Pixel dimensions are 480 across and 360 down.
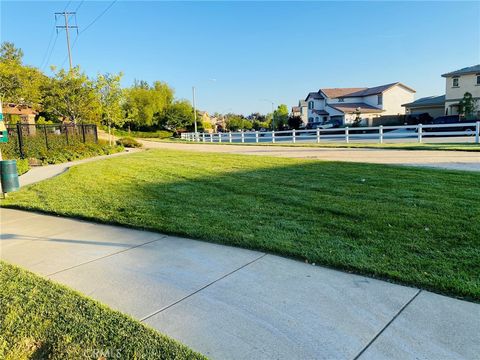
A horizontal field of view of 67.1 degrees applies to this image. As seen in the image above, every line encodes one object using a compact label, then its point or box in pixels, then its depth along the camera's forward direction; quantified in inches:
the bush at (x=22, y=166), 537.1
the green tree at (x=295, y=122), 2598.4
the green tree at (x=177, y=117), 2903.5
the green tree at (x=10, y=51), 1840.6
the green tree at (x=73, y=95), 1162.6
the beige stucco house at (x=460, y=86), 1508.4
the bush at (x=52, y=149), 663.1
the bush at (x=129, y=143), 1202.6
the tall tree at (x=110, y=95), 1135.6
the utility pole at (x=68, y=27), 1422.0
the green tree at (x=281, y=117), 3012.3
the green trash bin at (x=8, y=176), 340.5
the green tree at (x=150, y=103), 2699.3
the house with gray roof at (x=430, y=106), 1857.8
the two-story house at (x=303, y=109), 3745.1
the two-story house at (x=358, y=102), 2252.7
